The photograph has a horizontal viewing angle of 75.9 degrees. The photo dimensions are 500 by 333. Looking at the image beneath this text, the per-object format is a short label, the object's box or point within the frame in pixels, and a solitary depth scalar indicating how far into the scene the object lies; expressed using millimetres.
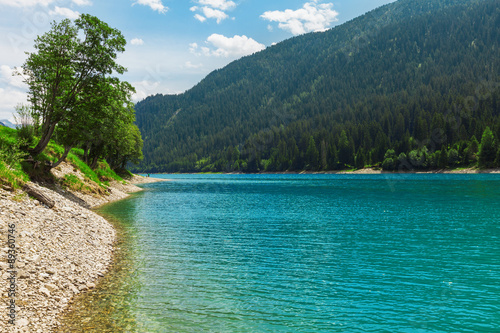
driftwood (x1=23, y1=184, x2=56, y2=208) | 24734
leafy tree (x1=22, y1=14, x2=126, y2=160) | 36500
